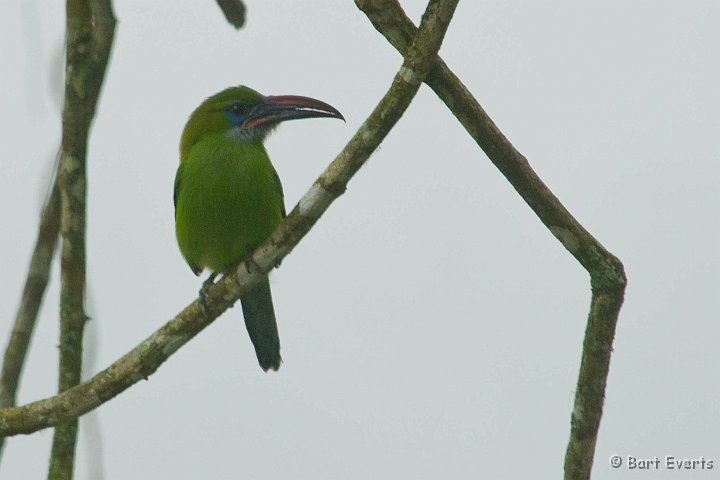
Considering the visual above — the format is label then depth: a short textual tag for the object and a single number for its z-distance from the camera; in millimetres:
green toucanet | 9625
